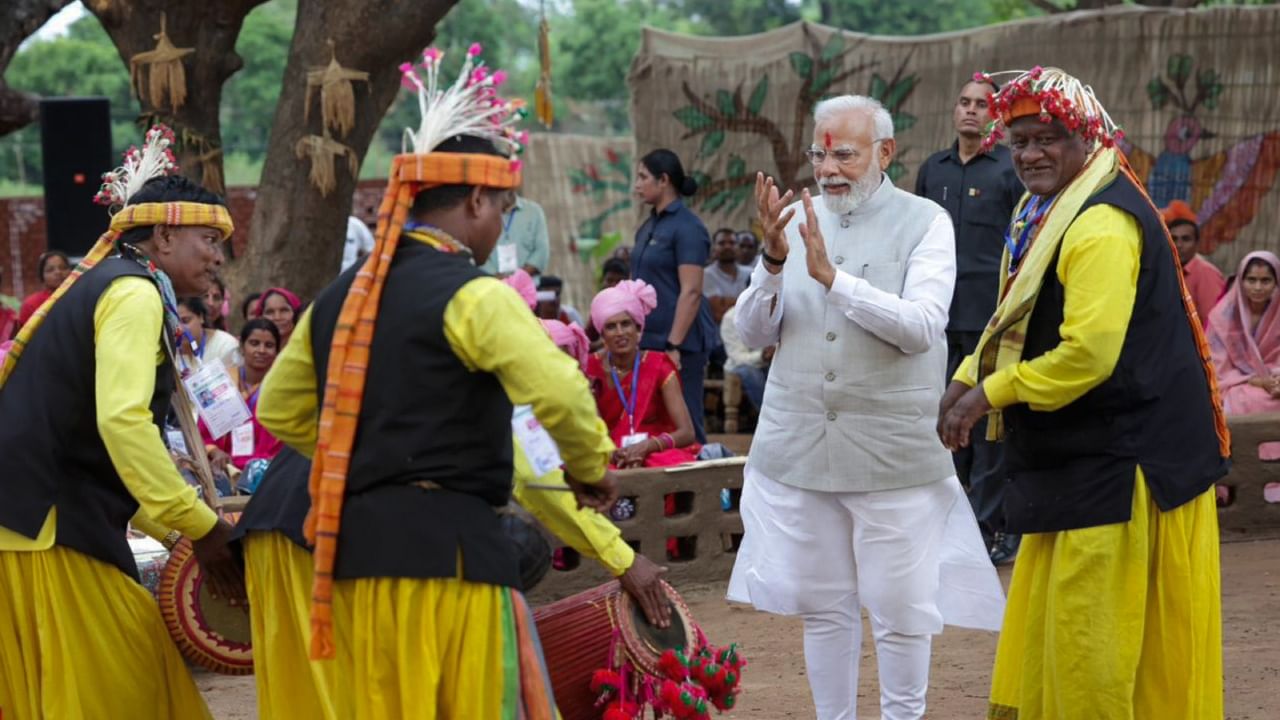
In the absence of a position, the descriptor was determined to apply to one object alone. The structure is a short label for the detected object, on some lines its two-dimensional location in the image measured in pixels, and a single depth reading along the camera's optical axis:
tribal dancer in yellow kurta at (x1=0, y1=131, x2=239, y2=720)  4.44
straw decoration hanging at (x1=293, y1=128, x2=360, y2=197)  10.70
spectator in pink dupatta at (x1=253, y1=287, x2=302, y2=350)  10.02
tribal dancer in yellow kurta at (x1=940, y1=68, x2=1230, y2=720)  4.54
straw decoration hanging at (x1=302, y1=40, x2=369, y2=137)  10.46
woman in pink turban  8.18
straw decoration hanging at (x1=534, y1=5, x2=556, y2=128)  13.98
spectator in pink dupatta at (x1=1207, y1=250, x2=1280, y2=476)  9.74
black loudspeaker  14.33
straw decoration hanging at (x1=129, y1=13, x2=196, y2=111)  10.70
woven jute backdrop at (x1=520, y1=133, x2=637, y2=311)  20.98
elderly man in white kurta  5.28
